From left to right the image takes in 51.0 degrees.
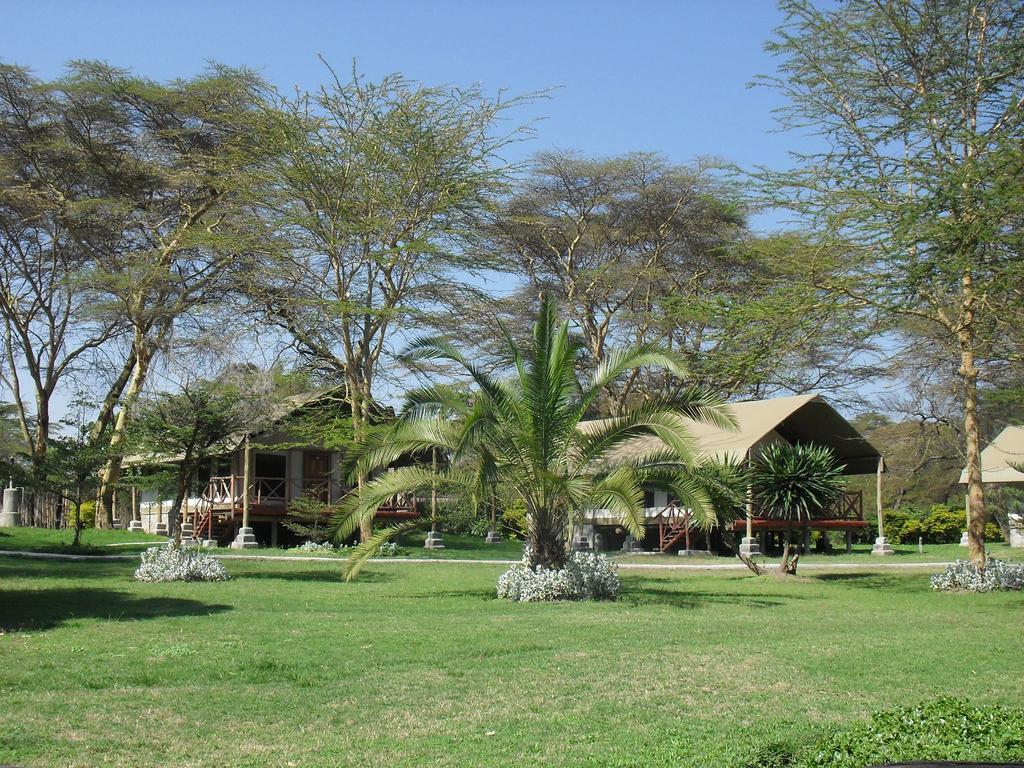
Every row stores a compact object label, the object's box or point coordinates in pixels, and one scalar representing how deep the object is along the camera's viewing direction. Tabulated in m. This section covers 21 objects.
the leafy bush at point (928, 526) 40.78
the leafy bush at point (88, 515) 37.94
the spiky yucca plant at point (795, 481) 21.52
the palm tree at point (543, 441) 15.84
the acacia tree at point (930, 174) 13.35
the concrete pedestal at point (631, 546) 34.33
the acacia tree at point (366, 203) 27.84
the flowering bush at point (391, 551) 27.70
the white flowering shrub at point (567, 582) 16.20
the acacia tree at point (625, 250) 38.72
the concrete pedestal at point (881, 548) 32.81
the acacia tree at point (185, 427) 20.42
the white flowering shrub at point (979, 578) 18.86
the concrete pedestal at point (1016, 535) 34.23
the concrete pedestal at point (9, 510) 34.22
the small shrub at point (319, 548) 28.06
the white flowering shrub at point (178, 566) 17.77
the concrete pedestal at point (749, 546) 30.41
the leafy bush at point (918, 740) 5.50
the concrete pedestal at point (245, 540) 30.95
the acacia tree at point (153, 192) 33.12
